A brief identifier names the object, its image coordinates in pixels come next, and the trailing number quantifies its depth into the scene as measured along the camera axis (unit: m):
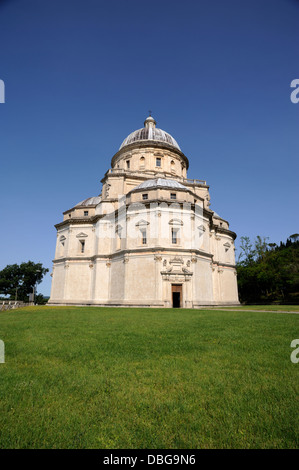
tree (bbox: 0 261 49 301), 71.44
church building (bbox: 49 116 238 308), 31.33
